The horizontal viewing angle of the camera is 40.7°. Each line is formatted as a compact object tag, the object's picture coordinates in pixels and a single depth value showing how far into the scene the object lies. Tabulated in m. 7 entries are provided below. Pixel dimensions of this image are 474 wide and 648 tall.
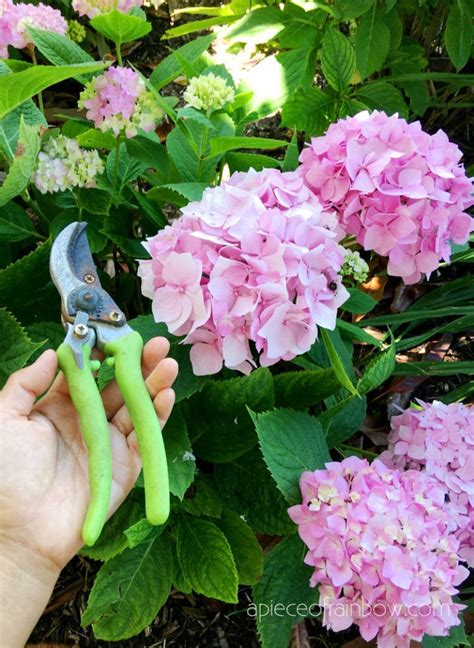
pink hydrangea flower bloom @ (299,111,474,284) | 0.84
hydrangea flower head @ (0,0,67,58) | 0.96
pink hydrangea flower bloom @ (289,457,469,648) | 0.79
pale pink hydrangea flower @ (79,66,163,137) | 0.89
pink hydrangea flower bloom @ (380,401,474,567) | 0.93
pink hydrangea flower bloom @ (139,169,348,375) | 0.74
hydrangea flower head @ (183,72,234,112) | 0.85
